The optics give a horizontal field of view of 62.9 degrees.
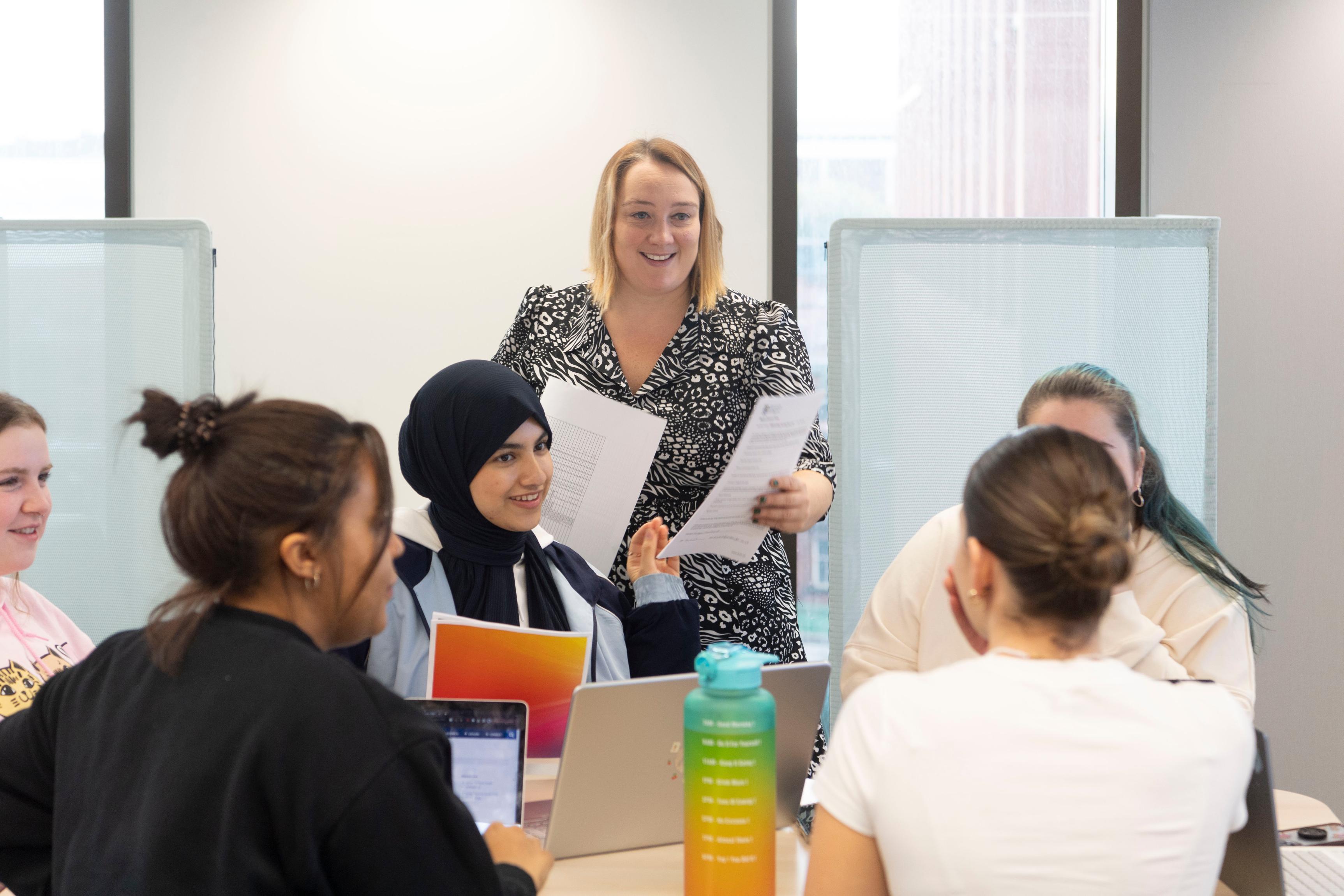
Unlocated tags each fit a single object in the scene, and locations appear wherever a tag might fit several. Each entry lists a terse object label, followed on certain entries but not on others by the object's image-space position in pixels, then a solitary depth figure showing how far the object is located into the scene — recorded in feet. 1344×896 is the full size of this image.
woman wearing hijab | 5.91
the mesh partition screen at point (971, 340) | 8.35
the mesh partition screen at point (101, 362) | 8.50
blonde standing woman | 7.14
